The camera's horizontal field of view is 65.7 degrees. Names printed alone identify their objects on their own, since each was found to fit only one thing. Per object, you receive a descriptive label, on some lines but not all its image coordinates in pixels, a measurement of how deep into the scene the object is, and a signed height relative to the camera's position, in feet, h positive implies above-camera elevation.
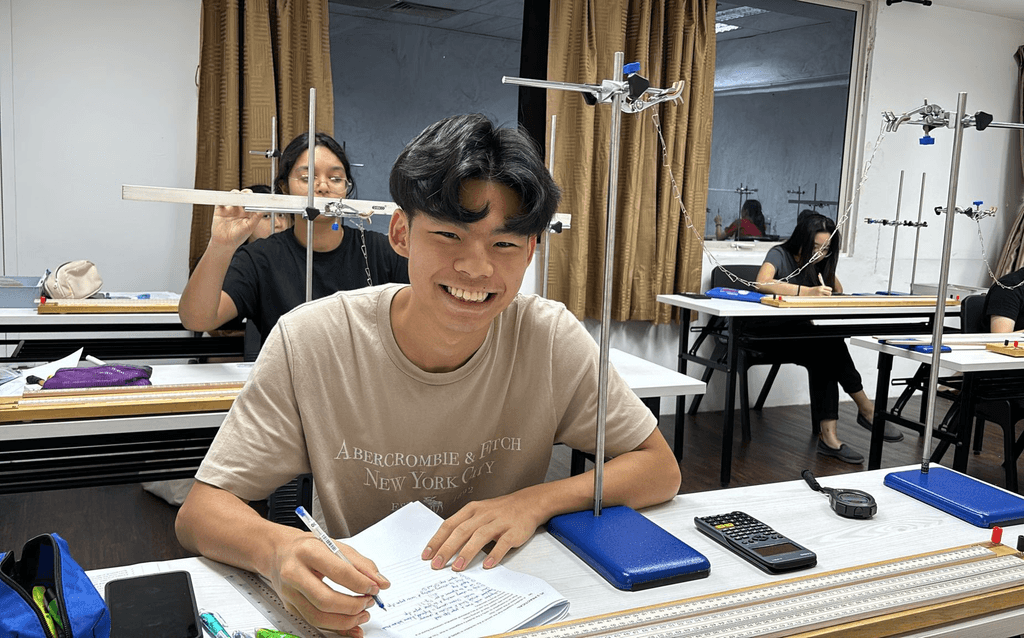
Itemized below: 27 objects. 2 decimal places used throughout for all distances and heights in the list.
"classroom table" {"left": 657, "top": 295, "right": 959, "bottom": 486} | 11.66 -1.44
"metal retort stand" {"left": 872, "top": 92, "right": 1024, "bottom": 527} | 4.14 -1.35
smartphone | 2.67 -1.41
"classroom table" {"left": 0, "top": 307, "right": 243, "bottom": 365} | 9.53 -1.74
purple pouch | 6.32 -1.43
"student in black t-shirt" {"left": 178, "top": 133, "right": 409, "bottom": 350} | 8.24 -0.51
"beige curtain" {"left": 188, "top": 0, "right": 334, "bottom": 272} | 11.83 +1.93
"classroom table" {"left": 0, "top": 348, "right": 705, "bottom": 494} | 5.70 -1.86
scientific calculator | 3.46 -1.39
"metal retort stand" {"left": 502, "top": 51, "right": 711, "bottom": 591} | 3.31 -1.38
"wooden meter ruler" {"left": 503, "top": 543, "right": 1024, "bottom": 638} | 2.88 -1.41
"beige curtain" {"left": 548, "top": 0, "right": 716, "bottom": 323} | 14.14 +1.39
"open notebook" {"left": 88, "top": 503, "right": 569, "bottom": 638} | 2.88 -1.44
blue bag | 2.24 -1.17
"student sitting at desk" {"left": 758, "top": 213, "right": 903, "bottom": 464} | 13.33 -1.75
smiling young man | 3.45 -0.89
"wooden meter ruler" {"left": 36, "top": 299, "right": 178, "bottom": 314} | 9.66 -1.29
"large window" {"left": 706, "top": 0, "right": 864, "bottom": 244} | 16.07 +2.69
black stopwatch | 4.07 -1.35
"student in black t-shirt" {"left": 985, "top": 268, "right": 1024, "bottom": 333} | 11.70 -0.83
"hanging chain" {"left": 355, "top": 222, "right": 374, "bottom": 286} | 8.32 -0.31
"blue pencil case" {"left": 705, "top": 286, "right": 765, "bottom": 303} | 13.14 -1.00
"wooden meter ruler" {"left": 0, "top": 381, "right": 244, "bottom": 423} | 5.63 -1.48
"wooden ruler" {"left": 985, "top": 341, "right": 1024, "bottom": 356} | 9.61 -1.22
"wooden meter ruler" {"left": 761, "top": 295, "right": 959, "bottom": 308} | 12.47 -1.00
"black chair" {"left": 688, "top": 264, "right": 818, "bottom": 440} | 13.38 -2.03
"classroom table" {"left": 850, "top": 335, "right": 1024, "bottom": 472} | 8.89 -1.34
